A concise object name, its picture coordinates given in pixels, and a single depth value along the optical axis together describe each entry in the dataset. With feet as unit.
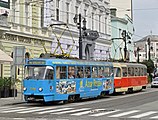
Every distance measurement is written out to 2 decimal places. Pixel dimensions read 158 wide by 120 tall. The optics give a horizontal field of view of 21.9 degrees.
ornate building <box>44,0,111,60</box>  150.41
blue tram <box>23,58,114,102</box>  79.41
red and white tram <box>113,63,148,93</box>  116.07
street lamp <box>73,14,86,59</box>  117.29
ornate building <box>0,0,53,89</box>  118.62
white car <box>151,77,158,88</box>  175.32
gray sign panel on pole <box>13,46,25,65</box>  89.14
